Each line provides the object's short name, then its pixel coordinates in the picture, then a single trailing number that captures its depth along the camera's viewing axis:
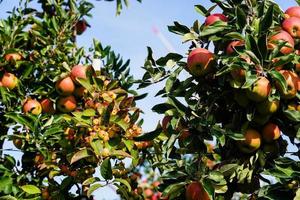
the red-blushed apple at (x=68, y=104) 3.70
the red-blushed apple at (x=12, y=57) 4.09
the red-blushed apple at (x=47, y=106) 4.00
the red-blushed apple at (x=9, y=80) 3.95
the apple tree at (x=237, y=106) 2.22
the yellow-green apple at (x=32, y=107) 3.80
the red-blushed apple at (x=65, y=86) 3.67
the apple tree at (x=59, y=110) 2.91
